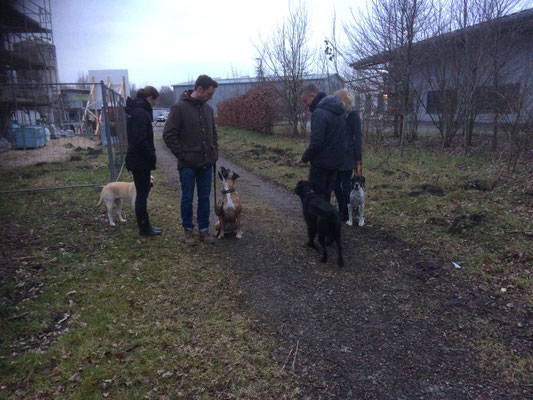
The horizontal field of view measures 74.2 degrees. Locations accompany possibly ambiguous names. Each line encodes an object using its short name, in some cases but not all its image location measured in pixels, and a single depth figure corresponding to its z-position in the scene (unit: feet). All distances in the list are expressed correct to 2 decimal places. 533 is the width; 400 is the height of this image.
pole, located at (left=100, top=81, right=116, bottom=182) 24.00
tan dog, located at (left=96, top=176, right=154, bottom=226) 18.65
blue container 34.09
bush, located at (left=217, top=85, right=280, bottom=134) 64.64
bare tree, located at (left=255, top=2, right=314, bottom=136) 59.82
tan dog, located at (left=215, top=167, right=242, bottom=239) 16.94
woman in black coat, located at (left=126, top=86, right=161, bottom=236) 15.39
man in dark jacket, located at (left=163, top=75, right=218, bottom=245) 14.92
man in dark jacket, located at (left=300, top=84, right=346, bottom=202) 14.67
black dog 13.74
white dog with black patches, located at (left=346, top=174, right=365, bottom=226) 17.75
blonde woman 16.46
